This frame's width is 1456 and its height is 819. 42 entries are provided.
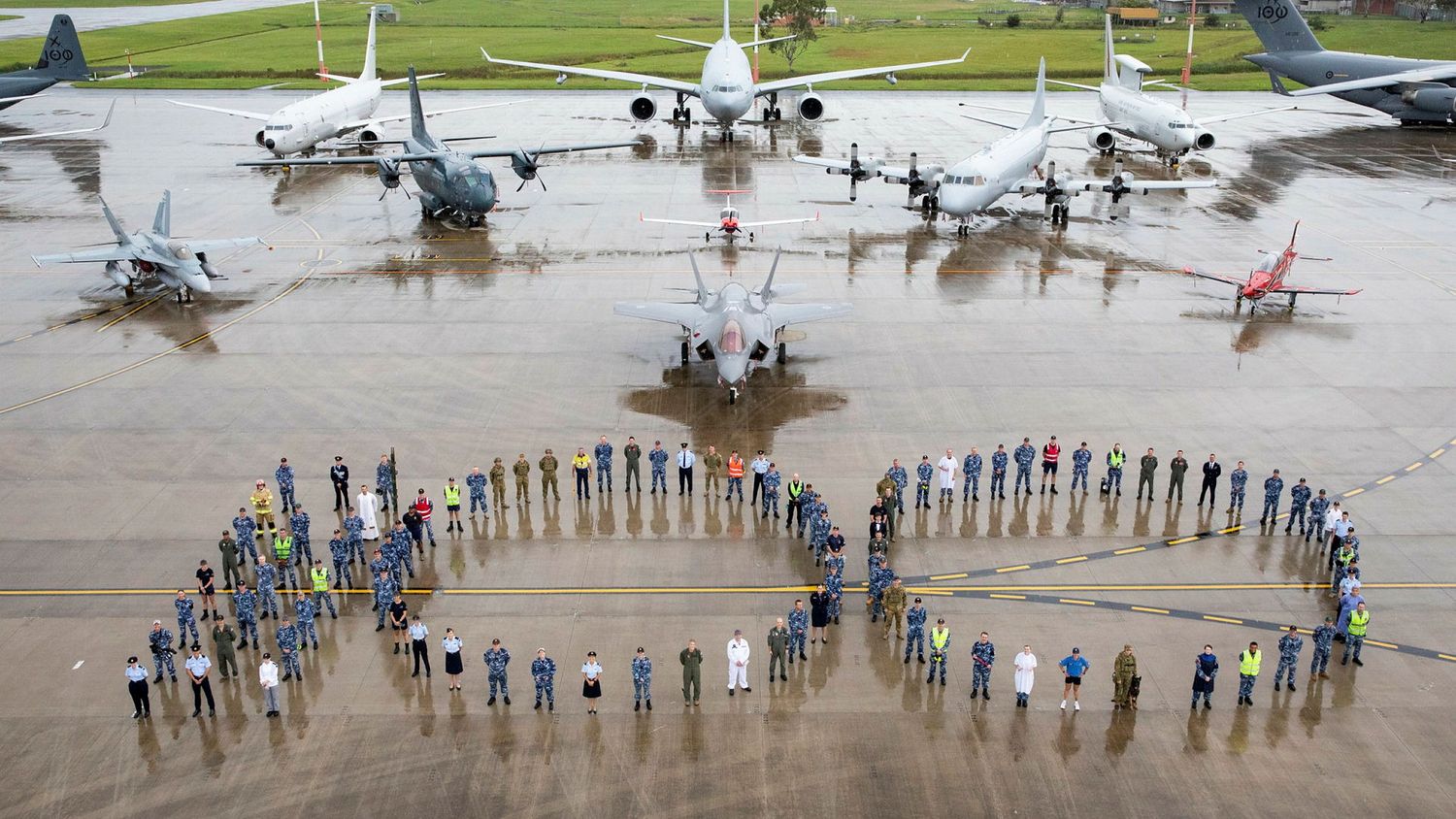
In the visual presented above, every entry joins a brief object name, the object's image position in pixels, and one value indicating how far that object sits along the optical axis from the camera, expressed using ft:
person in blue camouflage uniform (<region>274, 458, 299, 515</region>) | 77.97
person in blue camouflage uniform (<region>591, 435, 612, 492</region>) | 80.28
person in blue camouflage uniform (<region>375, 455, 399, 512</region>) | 78.64
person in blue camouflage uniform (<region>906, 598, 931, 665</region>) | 61.57
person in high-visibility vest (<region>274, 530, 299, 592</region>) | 70.64
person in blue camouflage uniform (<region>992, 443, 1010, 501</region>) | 79.87
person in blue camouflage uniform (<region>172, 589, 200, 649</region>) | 62.34
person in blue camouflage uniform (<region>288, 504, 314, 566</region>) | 71.46
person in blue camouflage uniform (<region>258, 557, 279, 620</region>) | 66.13
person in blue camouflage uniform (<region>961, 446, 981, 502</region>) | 80.12
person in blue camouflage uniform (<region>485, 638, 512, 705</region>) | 57.47
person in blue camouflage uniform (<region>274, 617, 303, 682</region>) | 59.00
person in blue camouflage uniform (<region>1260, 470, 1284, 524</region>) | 76.18
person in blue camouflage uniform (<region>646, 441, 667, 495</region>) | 81.46
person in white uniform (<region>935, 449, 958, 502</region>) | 80.07
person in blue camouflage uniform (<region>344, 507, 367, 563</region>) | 71.41
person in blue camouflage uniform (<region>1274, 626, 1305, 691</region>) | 58.59
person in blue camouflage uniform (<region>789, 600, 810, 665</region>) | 61.31
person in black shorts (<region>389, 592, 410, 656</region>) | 63.00
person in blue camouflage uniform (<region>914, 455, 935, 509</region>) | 79.00
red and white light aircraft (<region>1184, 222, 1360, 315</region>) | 118.52
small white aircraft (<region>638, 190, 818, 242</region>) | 140.05
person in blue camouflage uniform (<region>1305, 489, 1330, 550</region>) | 74.64
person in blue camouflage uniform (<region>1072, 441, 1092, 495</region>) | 80.53
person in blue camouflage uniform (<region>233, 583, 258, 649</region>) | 63.21
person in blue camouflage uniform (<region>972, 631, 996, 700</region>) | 58.29
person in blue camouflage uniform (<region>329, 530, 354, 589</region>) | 69.56
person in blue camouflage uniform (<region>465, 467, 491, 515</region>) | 77.30
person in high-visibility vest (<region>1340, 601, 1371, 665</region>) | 61.00
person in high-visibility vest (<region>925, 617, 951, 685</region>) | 59.67
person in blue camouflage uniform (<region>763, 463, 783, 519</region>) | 78.12
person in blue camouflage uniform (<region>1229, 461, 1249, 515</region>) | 77.61
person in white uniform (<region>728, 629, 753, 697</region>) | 58.90
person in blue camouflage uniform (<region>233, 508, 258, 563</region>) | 71.20
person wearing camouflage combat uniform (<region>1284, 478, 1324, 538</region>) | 75.97
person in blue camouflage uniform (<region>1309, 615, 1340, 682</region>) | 59.52
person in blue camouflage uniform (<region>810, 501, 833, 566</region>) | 72.54
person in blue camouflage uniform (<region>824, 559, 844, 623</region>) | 65.87
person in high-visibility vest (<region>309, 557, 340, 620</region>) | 66.03
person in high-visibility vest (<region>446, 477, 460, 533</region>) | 76.38
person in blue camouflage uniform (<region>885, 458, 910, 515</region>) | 77.36
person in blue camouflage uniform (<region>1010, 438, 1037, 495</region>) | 80.74
